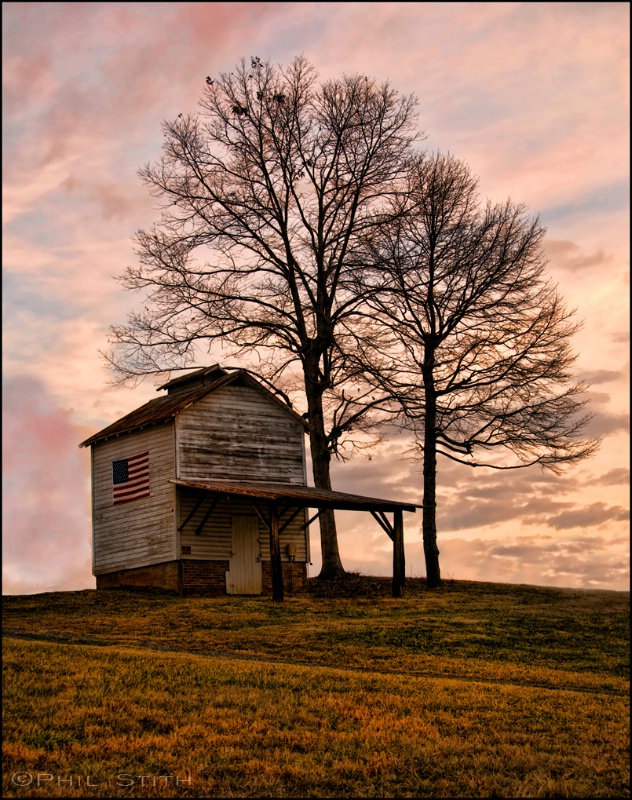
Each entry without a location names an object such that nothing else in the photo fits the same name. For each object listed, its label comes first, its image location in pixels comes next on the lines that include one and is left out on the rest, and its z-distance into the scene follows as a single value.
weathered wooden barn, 35.69
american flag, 37.25
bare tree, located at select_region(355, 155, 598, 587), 39.28
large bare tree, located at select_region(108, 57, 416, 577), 40.09
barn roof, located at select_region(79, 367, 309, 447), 36.66
